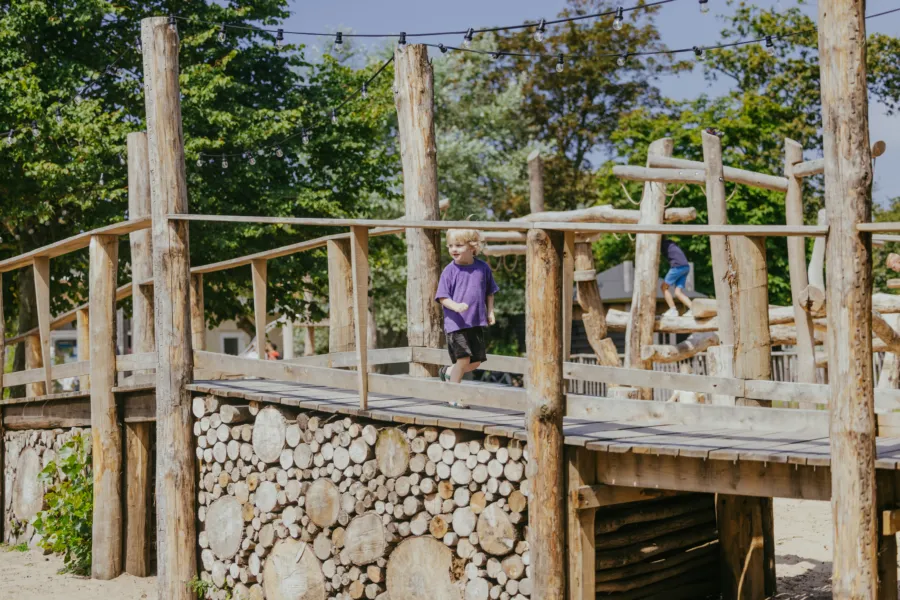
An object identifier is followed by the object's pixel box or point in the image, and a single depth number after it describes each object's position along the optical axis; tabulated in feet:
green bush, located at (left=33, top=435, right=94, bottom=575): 27.37
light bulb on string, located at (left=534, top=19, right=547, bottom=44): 32.94
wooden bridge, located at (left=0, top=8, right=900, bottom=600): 14.98
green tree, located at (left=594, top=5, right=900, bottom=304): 92.22
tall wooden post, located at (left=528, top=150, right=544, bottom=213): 46.83
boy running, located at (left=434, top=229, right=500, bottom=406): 21.58
